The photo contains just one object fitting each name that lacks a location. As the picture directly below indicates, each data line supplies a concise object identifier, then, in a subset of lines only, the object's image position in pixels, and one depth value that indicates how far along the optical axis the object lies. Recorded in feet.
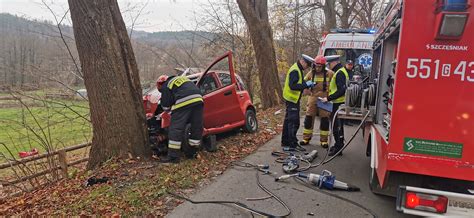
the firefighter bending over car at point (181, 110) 19.92
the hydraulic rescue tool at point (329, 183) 16.12
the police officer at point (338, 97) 21.79
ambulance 35.17
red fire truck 10.15
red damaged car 22.04
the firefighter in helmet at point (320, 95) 23.23
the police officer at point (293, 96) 22.25
